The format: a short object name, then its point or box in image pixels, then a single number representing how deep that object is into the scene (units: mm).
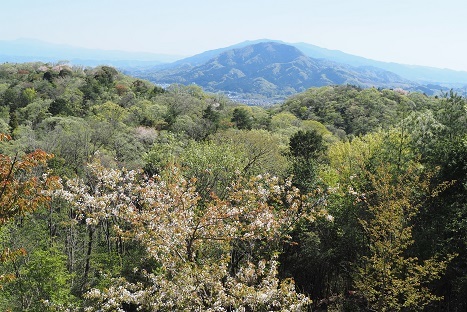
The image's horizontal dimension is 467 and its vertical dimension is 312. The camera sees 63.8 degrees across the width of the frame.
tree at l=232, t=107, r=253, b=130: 55062
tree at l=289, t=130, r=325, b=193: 22938
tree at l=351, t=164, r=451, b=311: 13852
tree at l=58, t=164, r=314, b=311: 9672
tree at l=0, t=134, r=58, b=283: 6887
